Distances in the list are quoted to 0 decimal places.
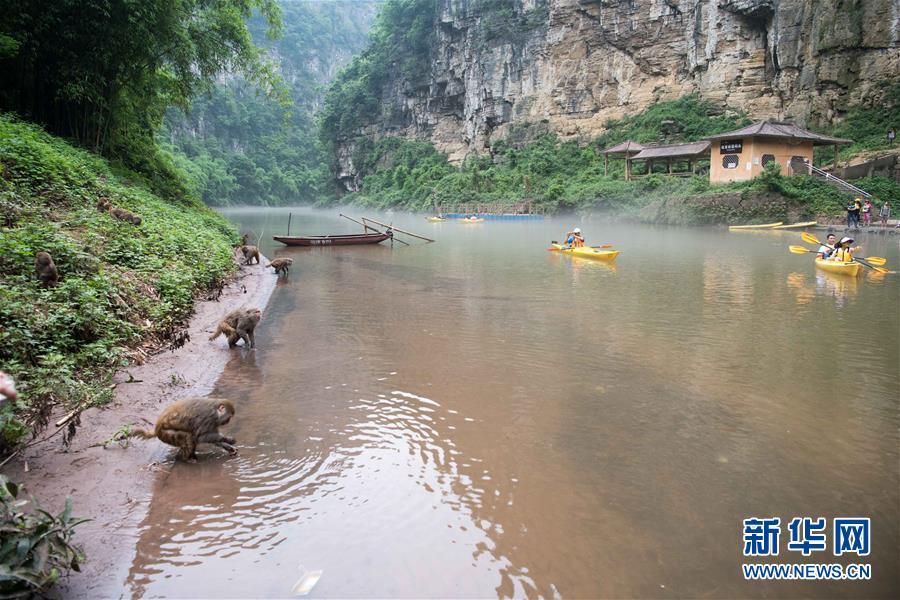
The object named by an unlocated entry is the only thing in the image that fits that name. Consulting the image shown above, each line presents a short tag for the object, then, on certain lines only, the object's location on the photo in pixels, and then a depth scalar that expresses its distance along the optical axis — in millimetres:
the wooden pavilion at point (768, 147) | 30822
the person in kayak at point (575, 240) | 20125
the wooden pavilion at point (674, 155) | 36250
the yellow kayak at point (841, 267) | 14422
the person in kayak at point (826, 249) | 15866
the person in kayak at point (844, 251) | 14695
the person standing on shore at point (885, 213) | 26006
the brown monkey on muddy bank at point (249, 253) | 17573
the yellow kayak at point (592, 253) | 17859
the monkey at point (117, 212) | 10766
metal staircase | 28266
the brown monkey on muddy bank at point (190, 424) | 4887
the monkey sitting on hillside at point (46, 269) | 6390
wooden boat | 24016
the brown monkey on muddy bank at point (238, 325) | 8367
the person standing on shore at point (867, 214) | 25719
